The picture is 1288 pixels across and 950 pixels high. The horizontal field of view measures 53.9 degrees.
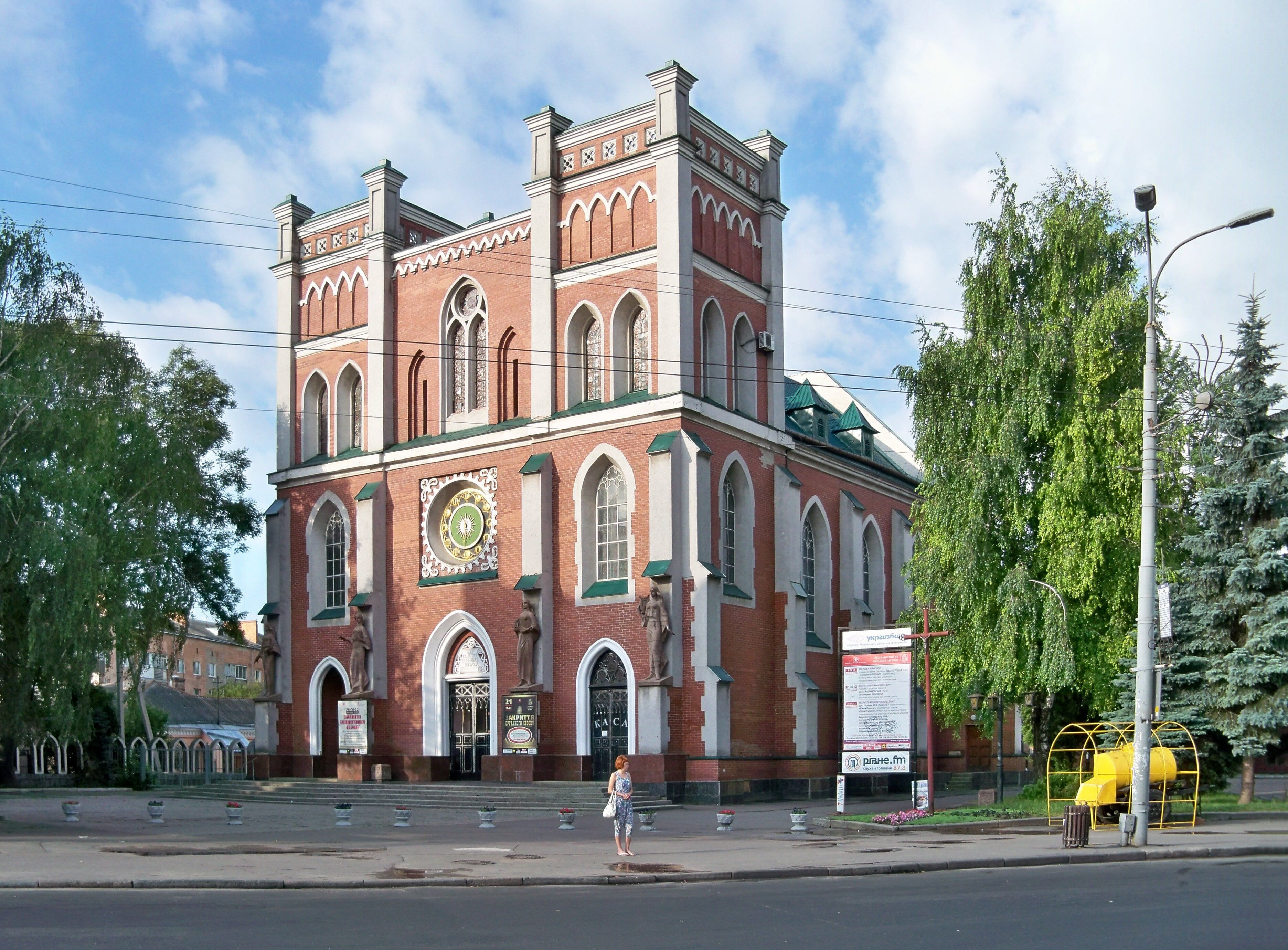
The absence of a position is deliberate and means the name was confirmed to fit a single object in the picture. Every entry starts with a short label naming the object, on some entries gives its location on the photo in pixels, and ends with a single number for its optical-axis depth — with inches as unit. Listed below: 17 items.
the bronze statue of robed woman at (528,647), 1296.8
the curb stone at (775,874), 598.2
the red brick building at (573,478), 1272.1
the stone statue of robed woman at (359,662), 1441.9
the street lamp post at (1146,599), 747.4
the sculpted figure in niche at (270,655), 1565.0
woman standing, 715.4
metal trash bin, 738.2
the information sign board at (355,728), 1423.5
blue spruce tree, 1042.7
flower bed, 932.0
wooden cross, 960.9
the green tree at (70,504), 924.0
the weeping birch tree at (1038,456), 1059.9
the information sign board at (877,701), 995.3
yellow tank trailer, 864.9
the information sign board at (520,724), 1267.2
